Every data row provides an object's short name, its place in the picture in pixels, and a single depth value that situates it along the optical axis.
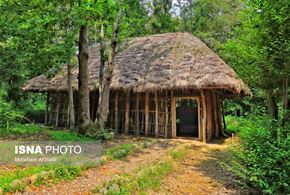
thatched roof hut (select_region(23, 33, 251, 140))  11.25
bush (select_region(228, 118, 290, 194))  5.12
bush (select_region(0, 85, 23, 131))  9.95
